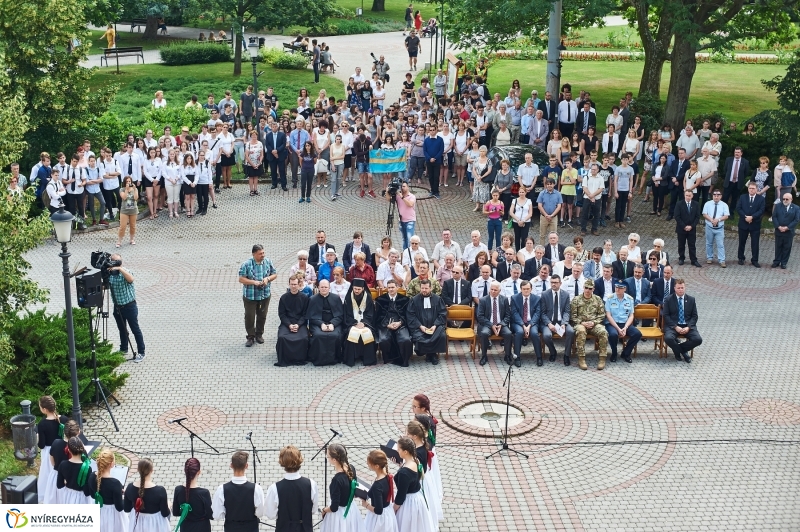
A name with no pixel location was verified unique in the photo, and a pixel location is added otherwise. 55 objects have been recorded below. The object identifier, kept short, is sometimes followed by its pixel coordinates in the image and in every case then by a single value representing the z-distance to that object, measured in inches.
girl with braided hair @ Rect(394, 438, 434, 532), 446.6
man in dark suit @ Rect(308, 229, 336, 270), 779.4
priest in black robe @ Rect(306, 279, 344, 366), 689.0
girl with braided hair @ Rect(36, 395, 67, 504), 491.2
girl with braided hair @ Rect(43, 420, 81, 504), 469.1
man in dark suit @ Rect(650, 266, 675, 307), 735.1
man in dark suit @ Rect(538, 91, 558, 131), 1173.1
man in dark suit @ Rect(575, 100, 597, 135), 1146.0
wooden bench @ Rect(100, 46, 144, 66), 1822.6
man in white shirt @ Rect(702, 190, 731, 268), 895.1
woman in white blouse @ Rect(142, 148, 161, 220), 991.0
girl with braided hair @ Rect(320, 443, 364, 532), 430.0
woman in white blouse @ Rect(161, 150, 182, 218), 994.1
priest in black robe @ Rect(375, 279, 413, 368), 692.1
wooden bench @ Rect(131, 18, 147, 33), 2144.2
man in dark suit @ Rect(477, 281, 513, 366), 702.5
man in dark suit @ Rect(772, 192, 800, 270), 885.2
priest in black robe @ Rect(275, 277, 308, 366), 689.0
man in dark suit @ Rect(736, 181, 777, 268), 896.9
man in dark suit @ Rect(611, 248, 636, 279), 765.9
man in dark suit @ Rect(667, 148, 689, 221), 993.5
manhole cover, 609.9
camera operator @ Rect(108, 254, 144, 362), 672.4
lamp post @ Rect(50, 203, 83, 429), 563.2
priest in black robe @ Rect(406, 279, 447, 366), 695.1
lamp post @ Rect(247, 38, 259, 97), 1159.6
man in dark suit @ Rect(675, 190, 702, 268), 890.7
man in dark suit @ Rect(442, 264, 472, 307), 732.0
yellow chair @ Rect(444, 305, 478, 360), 706.2
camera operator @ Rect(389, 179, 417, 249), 884.6
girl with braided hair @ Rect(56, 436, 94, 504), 455.8
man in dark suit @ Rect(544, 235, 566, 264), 784.3
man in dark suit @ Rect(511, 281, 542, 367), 703.1
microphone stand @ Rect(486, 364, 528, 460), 575.6
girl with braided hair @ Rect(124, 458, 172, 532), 436.8
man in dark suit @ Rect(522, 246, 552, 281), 762.2
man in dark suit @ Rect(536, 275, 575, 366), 705.0
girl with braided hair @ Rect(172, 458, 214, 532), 430.9
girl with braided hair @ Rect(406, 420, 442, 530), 463.8
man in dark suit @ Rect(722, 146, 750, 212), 985.5
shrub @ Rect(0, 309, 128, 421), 589.9
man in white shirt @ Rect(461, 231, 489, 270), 792.3
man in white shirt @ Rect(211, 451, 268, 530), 430.9
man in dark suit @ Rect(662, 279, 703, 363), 702.5
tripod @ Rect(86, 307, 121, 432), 601.3
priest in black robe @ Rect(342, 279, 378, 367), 689.6
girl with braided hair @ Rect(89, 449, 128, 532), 440.5
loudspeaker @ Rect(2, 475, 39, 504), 468.4
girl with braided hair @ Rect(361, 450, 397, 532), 435.8
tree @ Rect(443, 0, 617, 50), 1036.5
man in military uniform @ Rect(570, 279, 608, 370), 694.5
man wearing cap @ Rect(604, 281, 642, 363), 701.9
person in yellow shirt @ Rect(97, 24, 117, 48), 1948.8
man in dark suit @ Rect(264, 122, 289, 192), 1077.8
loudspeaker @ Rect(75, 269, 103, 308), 601.6
